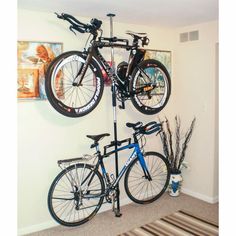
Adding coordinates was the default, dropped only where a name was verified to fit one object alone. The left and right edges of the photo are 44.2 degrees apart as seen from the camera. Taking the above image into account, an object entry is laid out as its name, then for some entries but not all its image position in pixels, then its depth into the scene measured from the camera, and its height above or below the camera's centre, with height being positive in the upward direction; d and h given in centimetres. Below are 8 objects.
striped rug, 328 -130
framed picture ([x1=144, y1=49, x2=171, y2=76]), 416 +89
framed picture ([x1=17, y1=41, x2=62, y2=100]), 316 +56
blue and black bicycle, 339 -81
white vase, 426 -99
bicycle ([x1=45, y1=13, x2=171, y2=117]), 306 +48
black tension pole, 359 -16
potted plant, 429 -49
